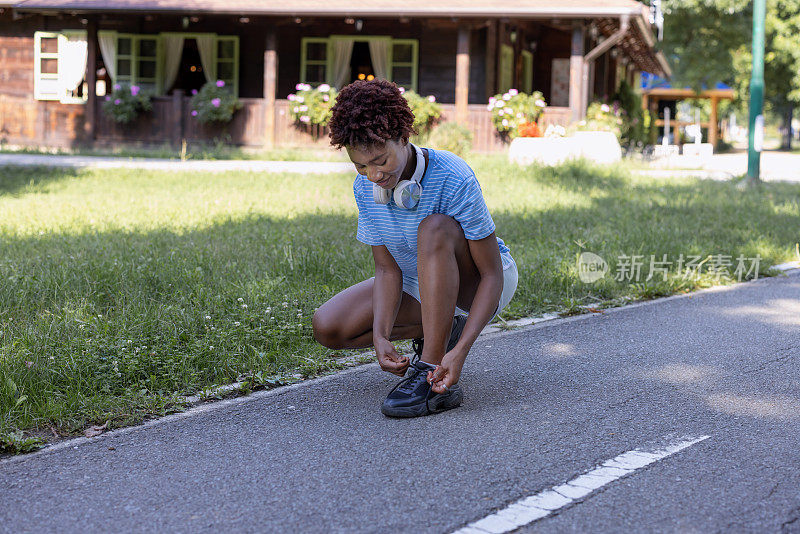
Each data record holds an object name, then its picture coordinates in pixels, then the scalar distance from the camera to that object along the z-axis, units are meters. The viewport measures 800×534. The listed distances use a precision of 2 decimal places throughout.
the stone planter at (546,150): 14.72
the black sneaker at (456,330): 4.10
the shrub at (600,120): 17.75
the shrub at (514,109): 17.84
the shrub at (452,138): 16.39
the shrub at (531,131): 15.65
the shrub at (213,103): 18.88
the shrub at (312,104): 18.58
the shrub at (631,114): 23.76
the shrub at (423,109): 18.05
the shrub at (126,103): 19.16
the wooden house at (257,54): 18.52
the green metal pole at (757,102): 14.80
